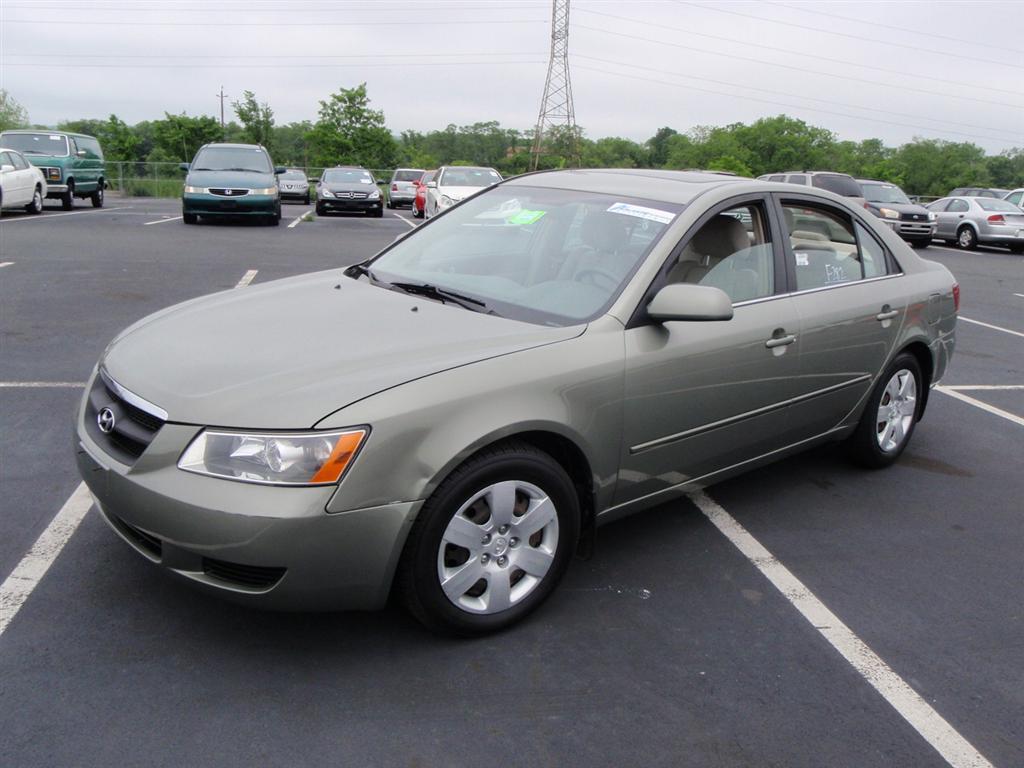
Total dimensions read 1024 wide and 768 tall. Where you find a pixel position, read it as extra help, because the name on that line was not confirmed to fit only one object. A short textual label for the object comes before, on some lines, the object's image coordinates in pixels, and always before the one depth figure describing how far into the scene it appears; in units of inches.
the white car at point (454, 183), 763.4
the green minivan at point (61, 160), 826.8
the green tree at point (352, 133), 2460.6
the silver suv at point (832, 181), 864.9
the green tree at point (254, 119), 2347.4
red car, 957.2
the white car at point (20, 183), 701.9
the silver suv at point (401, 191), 1305.4
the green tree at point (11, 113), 3196.4
